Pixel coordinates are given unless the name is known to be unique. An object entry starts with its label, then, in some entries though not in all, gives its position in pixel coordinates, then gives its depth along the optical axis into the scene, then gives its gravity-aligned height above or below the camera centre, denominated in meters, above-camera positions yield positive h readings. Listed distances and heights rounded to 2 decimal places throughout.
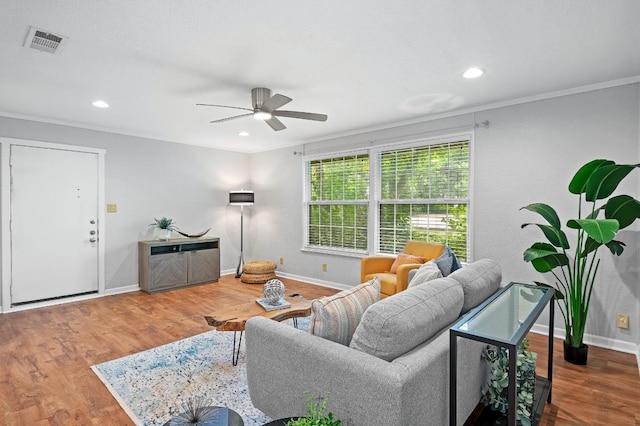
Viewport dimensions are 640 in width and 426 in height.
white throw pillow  2.26 -0.44
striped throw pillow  1.66 -0.53
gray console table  5.16 -0.88
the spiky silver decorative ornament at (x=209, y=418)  1.33 -0.85
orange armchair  3.59 -0.69
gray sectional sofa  1.32 -0.69
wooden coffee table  2.55 -0.86
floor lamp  6.25 +0.18
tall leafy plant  2.56 -0.20
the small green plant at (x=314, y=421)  1.15 -0.74
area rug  2.19 -1.29
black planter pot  2.82 -1.21
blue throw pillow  2.54 -0.41
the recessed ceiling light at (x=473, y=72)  2.88 +1.21
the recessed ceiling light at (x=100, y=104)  3.80 +1.20
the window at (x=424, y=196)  4.17 +0.19
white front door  4.37 -0.21
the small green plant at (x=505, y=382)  1.84 -0.97
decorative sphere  3.00 -0.75
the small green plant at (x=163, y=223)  5.45 -0.24
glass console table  1.30 -0.51
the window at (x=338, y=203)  5.20 +0.11
